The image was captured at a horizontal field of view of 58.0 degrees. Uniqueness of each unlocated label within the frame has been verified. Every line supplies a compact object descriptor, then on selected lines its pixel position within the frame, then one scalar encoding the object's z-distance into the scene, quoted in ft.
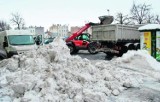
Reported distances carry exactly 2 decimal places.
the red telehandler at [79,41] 39.01
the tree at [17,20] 111.76
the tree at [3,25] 117.92
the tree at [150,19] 87.39
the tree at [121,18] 90.79
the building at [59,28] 223.31
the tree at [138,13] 87.97
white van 27.76
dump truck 31.93
